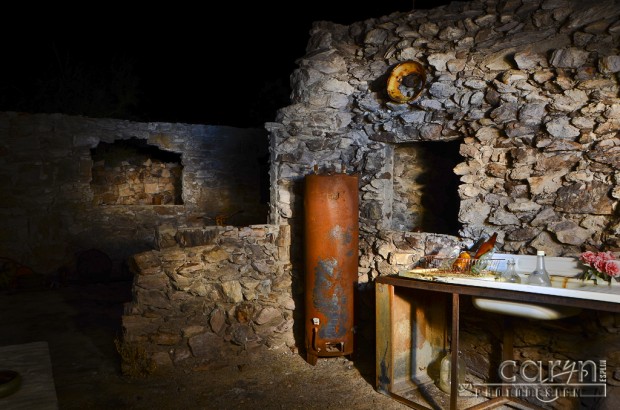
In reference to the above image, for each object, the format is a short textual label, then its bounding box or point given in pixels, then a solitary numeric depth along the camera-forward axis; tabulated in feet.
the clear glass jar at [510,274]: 11.69
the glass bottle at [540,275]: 11.23
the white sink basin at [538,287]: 10.07
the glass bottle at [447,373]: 13.69
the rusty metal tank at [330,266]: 15.11
